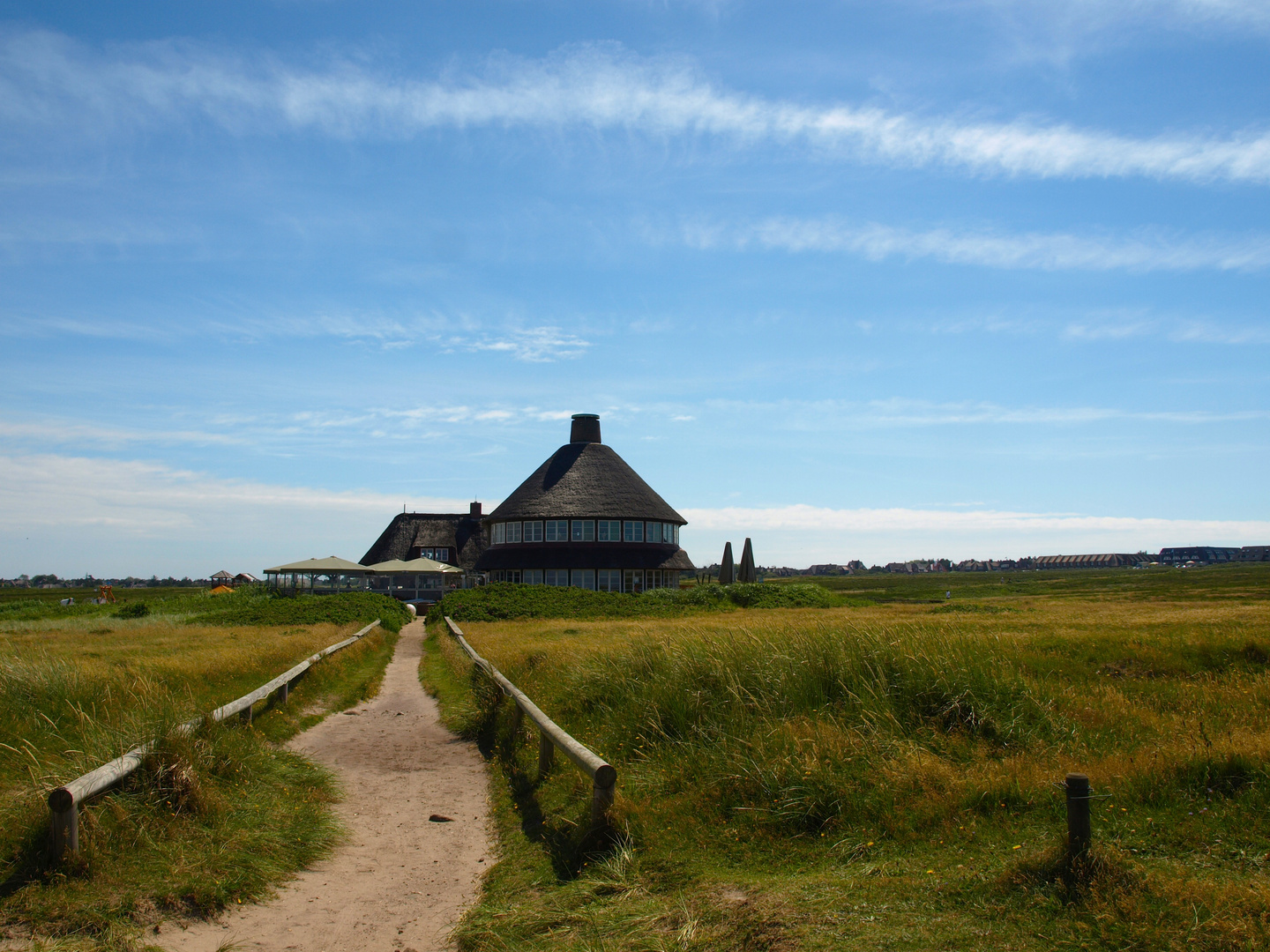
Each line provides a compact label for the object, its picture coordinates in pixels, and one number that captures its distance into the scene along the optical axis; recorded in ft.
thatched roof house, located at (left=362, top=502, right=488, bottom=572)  205.46
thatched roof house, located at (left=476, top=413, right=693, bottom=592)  167.73
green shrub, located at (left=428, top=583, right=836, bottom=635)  119.85
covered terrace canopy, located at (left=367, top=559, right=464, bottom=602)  163.73
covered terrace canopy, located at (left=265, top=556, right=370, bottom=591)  153.17
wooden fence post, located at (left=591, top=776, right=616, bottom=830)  21.48
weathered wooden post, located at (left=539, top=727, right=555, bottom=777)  29.37
